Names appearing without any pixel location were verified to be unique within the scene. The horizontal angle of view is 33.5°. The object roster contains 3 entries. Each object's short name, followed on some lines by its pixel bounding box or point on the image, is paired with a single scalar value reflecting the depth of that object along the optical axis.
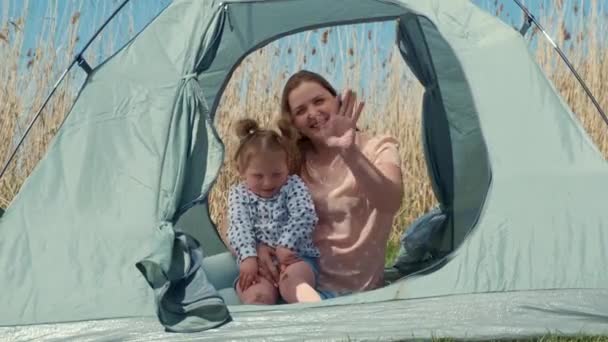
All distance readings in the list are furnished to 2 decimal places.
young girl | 3.03
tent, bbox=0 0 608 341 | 2.62
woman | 3.20
